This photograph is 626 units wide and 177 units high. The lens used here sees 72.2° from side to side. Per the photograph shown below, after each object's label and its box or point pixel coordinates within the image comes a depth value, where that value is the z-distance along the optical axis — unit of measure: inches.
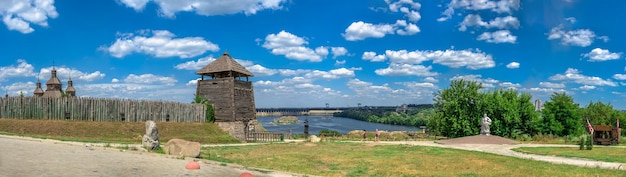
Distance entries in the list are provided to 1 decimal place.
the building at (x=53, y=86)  2404.5
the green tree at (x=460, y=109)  1565.0
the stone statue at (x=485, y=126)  1239.5
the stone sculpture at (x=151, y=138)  705.6
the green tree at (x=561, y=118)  1587.1
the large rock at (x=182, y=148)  647.1
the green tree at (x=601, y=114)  2158.1
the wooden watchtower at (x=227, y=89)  1560.0
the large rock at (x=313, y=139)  1294.5
